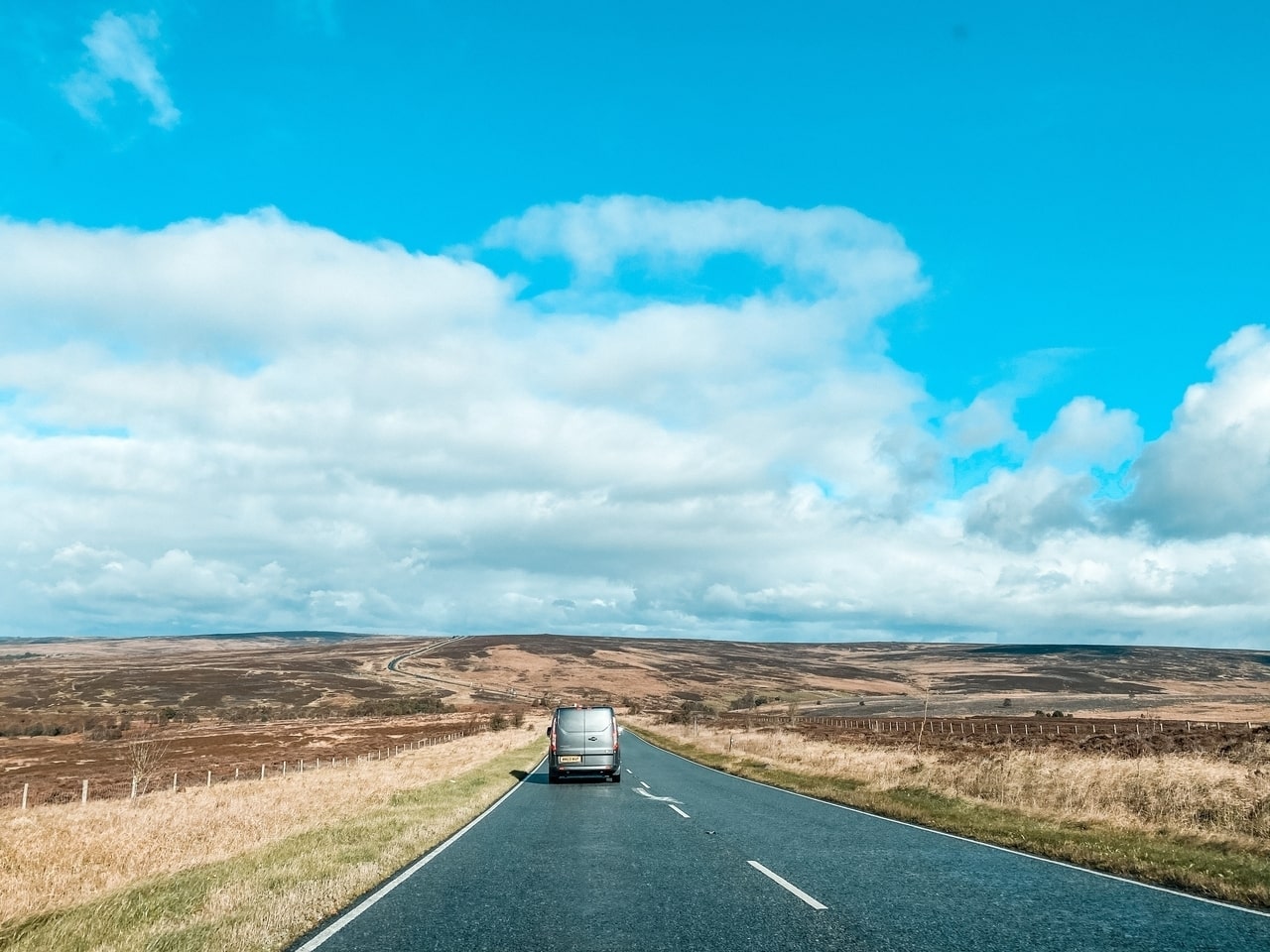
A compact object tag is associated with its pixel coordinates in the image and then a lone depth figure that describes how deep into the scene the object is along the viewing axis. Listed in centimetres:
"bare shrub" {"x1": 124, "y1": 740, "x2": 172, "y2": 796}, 3689
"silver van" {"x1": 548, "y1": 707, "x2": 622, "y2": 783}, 2716
